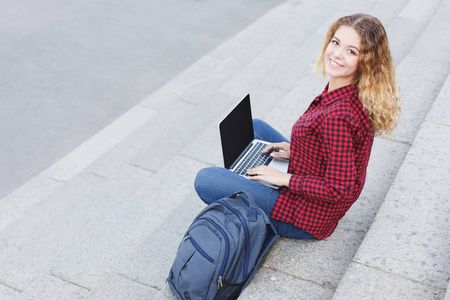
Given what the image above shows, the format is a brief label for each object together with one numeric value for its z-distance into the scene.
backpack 2.57
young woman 2.55
